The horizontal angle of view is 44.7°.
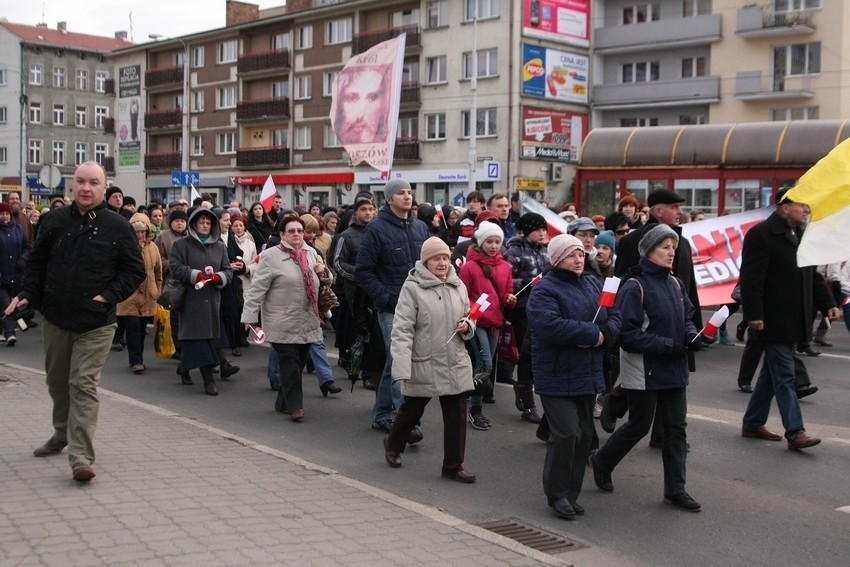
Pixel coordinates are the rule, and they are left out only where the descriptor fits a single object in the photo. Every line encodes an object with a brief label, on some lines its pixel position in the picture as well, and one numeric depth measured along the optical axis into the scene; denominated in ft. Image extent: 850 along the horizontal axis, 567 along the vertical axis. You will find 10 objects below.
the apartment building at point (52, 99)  287.69
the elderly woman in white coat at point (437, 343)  23.25
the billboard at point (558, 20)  155.53
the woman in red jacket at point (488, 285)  29.43
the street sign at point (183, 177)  115.11
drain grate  18.79
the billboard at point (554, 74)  155.74
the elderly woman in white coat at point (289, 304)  30.66
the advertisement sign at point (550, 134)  155.74
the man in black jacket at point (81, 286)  21.21
